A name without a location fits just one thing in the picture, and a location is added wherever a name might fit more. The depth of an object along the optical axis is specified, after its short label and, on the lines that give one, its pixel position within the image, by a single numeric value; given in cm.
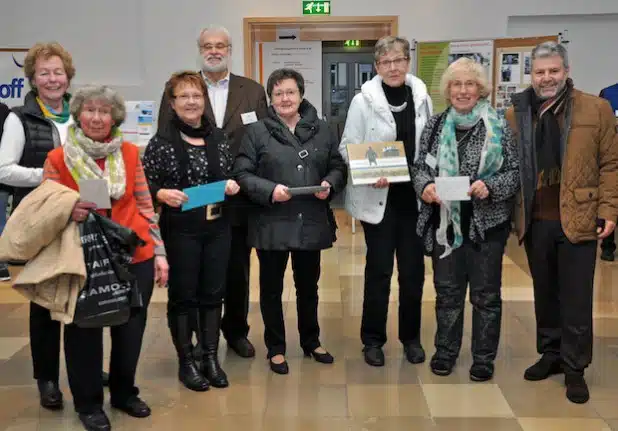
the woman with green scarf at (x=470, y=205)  307
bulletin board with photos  734
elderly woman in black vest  281
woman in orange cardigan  255
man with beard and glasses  342
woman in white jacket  330
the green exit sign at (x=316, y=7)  784
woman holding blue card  295
